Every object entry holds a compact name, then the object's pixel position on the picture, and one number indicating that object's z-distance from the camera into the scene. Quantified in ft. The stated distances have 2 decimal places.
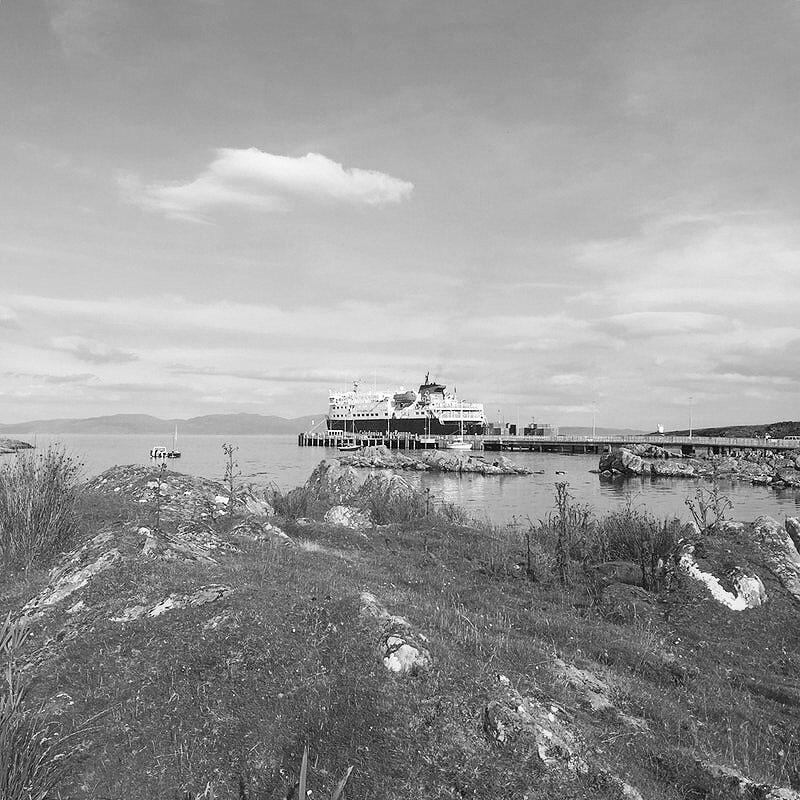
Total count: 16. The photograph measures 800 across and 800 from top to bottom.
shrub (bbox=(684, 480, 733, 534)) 43.60
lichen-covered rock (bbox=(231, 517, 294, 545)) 40.58
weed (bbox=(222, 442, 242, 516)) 47.18
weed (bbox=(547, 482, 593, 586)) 38.29
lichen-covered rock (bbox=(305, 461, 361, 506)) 69.92
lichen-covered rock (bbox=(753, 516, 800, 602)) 36.13
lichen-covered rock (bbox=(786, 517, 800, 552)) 46.75
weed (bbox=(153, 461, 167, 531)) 34.72
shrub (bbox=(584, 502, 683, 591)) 37.65
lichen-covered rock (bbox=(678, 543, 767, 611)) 33.53
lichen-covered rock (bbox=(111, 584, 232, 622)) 23.15
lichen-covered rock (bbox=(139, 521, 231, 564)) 29.40
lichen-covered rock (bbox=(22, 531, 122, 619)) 26.08
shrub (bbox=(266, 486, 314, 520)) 60.25
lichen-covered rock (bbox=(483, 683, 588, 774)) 15.83
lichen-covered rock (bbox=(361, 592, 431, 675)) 18.16
